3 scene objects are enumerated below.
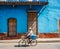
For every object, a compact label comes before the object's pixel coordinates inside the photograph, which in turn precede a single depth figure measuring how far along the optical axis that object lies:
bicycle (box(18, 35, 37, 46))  11.01
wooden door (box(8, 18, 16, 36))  14.95
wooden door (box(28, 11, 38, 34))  14.87
